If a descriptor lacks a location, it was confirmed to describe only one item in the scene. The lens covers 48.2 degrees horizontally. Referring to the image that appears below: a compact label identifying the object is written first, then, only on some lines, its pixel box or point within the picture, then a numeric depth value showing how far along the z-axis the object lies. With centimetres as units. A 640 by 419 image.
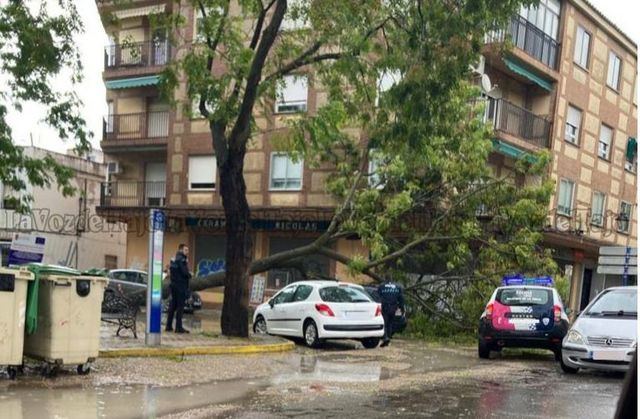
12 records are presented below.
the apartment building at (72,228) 3588
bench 1377
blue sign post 1256
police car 1405
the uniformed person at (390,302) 1714
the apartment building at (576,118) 2578
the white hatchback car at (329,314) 1534
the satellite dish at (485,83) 2258
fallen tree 1271
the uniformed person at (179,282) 1507
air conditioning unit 3172
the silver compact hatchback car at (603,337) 1130
